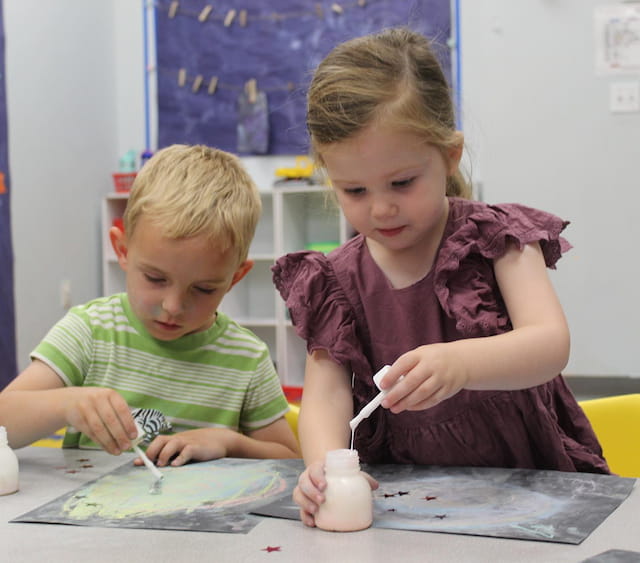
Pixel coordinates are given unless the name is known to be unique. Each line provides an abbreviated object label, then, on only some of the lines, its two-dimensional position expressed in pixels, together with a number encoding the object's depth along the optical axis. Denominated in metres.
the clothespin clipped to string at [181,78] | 4.17
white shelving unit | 3.77
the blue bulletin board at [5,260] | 3.34
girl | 0.90
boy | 1.12
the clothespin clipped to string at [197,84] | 4.14
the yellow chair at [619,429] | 1.16
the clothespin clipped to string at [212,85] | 4.12
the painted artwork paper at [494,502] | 0.72
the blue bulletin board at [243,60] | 3.97
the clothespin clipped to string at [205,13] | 4.12
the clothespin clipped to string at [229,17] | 4.10
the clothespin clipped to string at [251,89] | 4.05
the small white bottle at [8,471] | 0.89
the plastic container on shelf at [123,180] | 4.04
